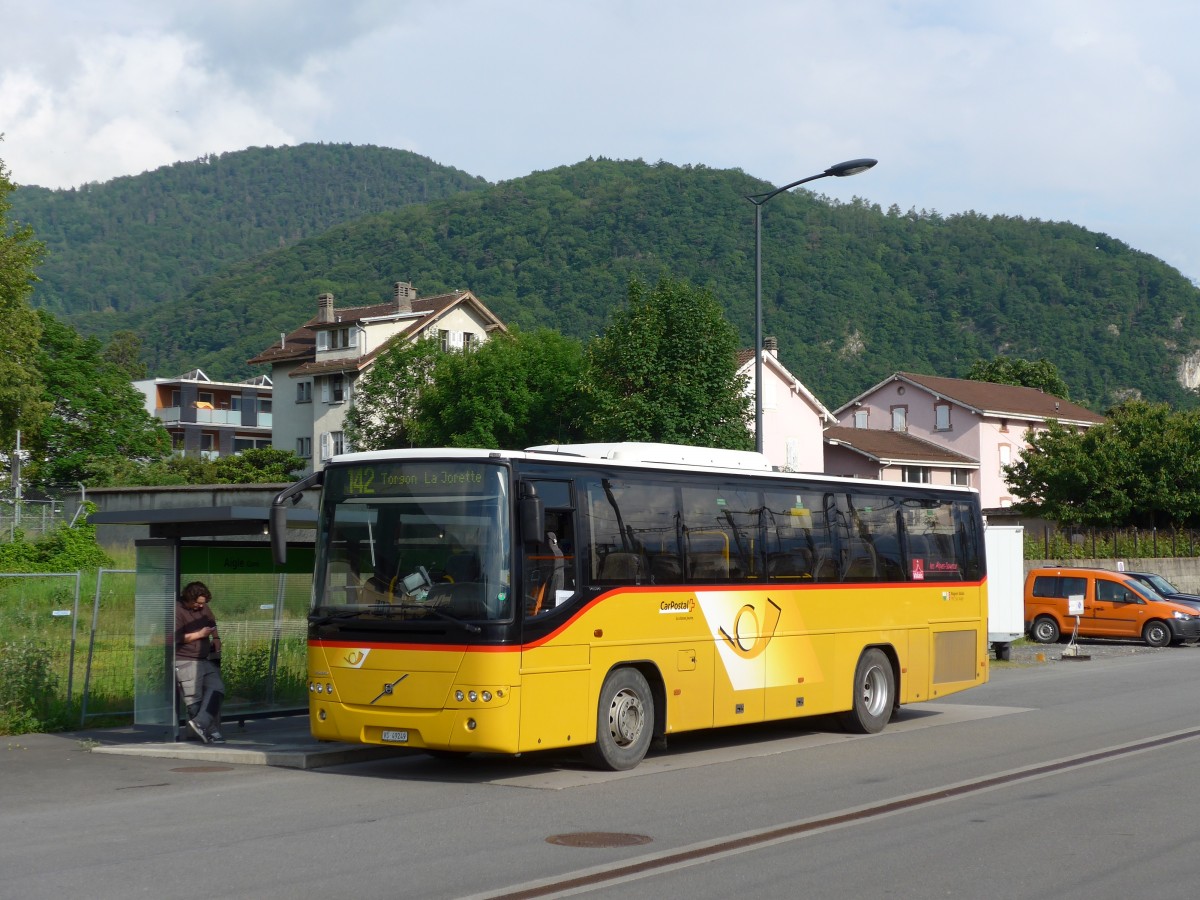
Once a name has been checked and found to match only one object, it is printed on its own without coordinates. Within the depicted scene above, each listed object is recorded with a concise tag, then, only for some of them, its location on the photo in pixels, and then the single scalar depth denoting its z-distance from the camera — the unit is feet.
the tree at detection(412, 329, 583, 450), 204.95
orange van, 113.19
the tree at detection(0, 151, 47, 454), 137.59
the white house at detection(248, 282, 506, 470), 257.96
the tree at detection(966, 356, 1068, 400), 340.39
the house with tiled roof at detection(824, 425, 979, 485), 248.11
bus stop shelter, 51.65
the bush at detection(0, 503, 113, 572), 124.88
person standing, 49.16
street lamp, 75.25
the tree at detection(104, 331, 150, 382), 440.04
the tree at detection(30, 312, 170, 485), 247.70
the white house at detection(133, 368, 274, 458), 400.06
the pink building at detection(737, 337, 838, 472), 237.86
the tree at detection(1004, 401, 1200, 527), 182.19
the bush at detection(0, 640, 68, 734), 54.13
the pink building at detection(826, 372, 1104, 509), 271.49
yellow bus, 41.19
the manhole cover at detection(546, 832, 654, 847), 31.71
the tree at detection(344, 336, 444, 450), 221.46
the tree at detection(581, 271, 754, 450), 159.53
